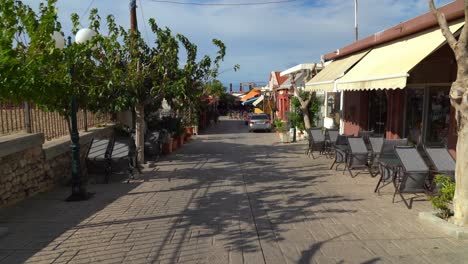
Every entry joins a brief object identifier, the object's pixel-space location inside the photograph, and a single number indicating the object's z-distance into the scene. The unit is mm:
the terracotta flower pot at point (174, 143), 14133
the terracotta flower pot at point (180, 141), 15035
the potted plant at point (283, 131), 17188
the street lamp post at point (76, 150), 6605
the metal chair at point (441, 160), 6105
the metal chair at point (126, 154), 8321
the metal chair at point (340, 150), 9212
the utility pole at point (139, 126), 9531
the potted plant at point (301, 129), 16952
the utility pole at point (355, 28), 25888
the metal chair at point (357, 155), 8203
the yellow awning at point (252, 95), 47362
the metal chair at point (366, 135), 9236
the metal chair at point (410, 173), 5806
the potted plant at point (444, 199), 4988
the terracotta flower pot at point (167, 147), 12938
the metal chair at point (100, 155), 8172
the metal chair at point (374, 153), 8180
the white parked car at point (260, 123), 24703
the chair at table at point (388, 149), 7482
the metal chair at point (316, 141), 11398
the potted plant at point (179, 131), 14464
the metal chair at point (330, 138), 11039
